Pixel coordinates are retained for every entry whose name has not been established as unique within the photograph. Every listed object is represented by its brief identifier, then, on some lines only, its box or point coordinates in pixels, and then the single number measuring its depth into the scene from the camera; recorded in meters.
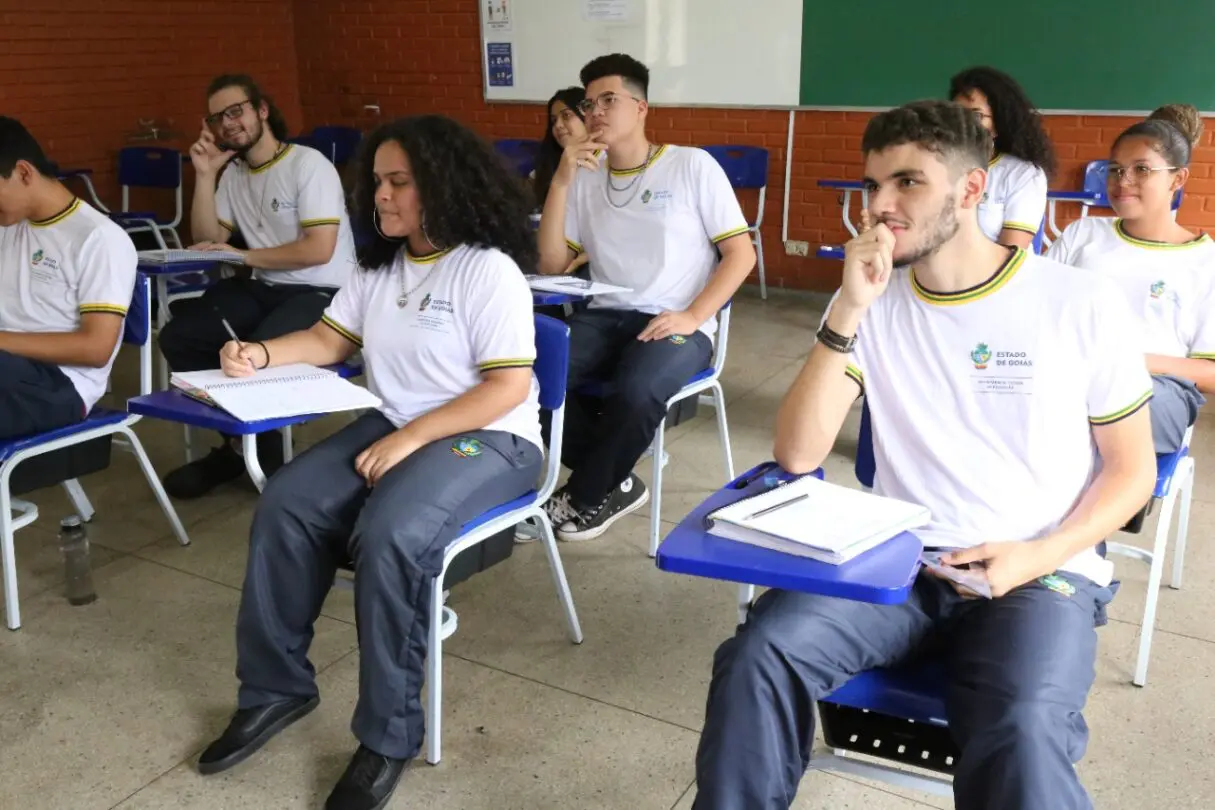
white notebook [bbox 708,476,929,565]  1.33
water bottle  2.66
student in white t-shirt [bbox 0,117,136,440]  2.59
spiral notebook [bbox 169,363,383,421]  1.96
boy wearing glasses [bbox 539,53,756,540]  2.93
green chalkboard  4.73
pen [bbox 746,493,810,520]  1.41
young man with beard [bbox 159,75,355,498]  3.39
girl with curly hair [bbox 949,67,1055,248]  3.34
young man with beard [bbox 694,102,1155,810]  1.41
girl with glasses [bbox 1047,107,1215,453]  2.31
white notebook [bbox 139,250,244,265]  3.36
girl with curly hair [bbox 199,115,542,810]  1.89
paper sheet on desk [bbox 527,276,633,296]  2.87
